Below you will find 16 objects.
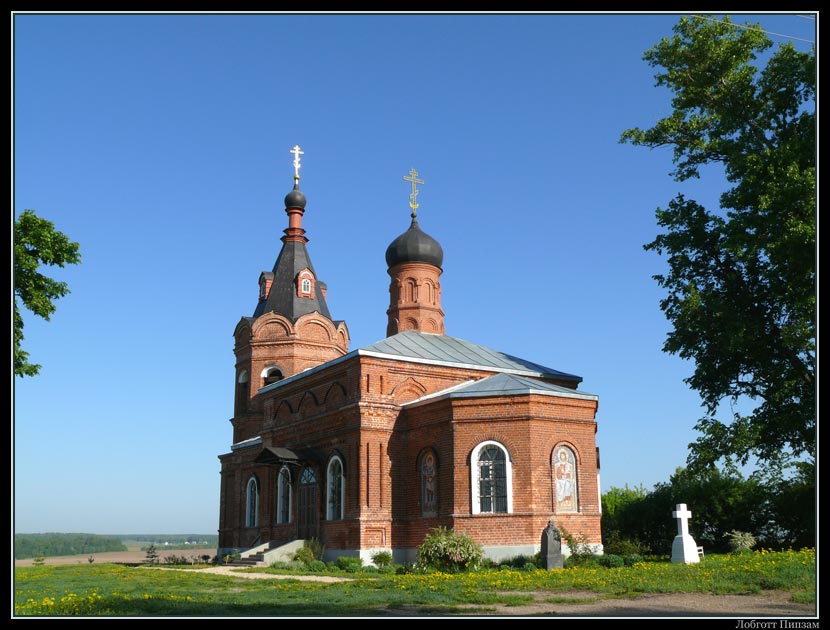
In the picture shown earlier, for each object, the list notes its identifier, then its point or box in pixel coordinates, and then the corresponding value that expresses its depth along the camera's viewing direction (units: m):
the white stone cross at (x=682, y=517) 18.31
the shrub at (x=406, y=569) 19.12
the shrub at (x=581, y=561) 18.75
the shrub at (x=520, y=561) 19.35
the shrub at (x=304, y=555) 22.30
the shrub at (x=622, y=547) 20.39
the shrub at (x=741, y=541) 21.02
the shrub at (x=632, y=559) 18.81
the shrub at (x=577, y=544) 19.59
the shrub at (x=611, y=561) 18.58
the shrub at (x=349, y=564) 20.98
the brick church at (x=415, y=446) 20.83
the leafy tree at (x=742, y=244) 18.33
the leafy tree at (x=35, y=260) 18.27
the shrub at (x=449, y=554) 18.81
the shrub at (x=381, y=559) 21.64
